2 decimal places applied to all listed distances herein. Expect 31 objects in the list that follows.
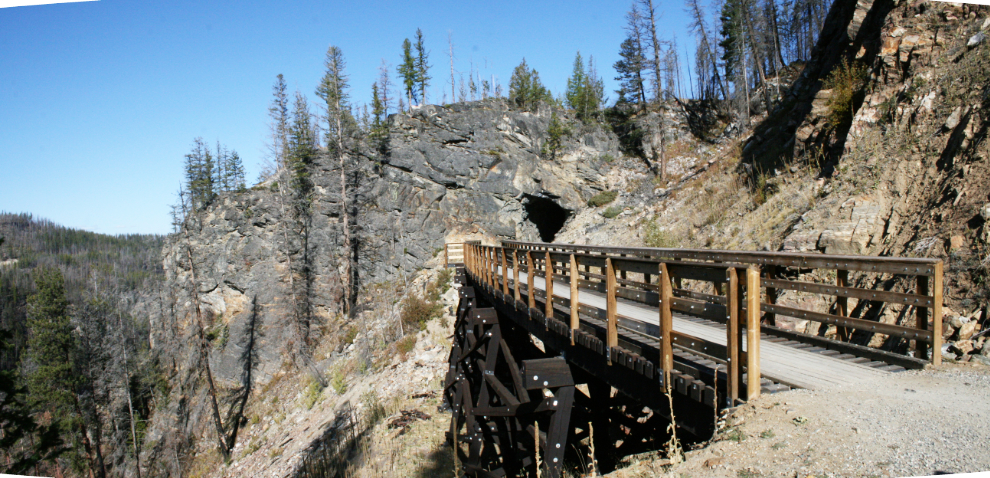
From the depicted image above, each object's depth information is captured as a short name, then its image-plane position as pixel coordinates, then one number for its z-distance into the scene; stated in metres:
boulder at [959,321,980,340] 4.77
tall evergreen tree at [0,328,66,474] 16.39
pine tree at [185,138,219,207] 43.35
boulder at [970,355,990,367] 4.07
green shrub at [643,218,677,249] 16.09
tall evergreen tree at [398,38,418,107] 47.59
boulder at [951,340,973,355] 4.48
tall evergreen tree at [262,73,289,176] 38.69
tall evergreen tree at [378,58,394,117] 42.06
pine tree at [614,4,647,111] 36.50
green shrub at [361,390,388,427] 14.23
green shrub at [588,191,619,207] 32.19
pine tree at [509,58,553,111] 39.97
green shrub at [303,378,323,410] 21.73
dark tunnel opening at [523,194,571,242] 34.58
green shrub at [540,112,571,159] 35.03
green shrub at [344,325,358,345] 26.71
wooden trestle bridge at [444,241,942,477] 3.44
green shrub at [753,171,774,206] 13.33
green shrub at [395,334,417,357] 19.54
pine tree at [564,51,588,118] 44.06
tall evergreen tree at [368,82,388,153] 33.47
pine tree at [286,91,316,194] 34.66
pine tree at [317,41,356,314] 32.25
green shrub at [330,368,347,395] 20.38
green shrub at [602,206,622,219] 29.61
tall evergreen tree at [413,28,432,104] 47.75
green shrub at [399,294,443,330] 22.09
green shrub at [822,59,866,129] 11.72
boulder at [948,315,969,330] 4.96
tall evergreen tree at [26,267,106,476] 28.59
